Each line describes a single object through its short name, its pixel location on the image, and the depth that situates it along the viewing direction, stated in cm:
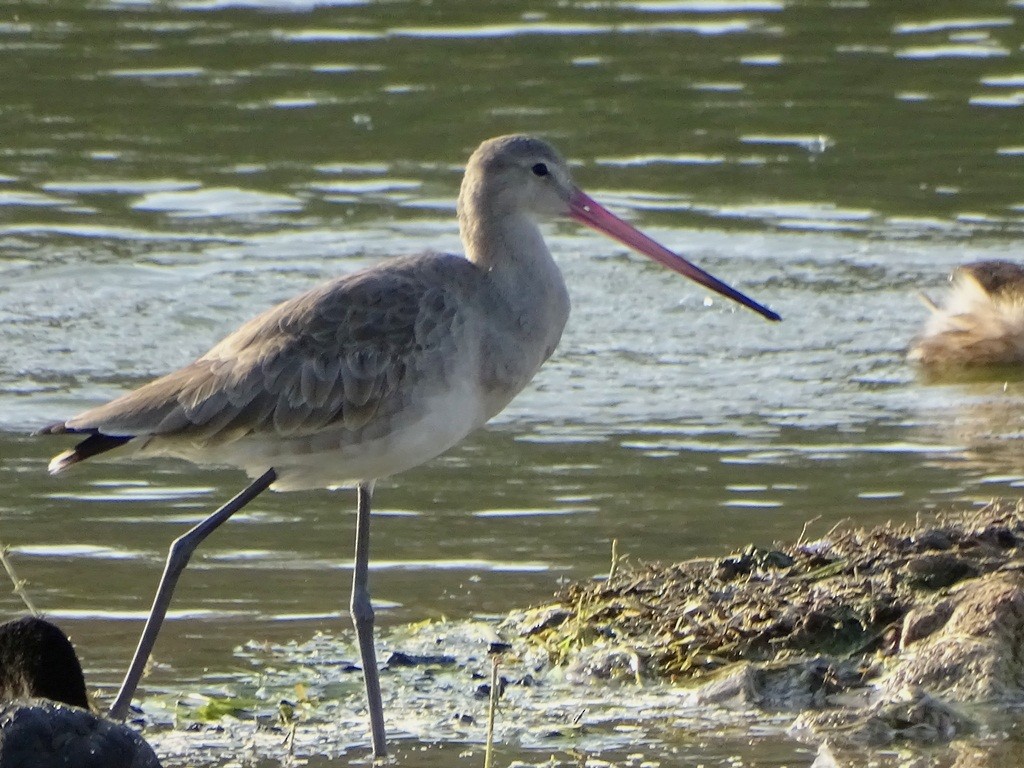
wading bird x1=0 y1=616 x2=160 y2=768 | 1078
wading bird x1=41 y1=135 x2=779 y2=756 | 1312
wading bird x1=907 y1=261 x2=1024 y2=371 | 2191
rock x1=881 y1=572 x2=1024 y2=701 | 1243
